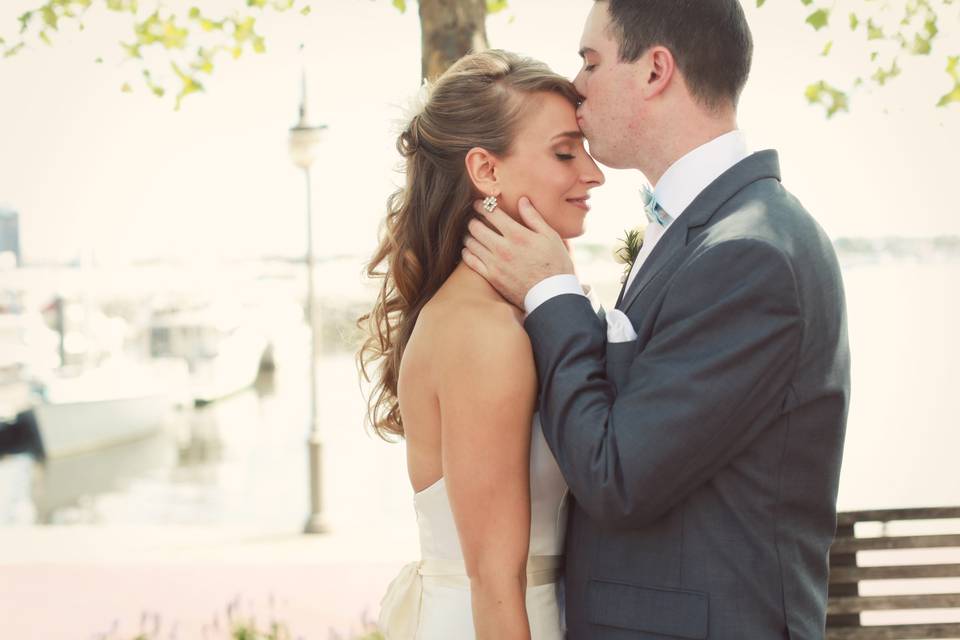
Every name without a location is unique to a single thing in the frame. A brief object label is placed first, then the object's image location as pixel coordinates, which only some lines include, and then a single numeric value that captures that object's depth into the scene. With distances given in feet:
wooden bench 12.65
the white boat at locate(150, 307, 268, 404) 120.78
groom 6.70
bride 7.66
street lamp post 35.88
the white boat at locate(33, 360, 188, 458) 80.18
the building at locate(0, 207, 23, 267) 158.40
